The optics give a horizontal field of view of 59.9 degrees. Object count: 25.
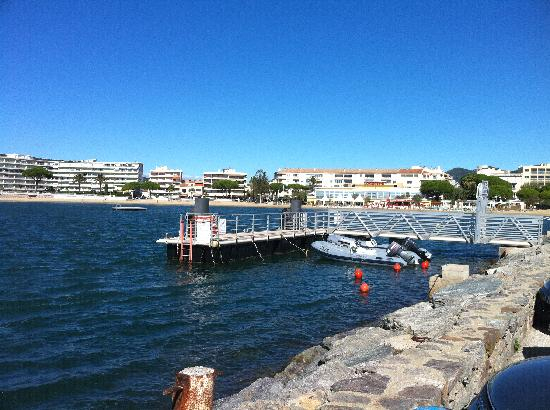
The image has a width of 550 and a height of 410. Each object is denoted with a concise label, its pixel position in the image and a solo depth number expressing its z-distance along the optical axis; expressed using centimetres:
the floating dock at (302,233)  2897
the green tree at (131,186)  17600
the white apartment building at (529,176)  17738
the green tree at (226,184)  17325
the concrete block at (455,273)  1827
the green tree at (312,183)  16725
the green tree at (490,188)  12299
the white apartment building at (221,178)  18362
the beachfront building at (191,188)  18725
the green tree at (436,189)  13362
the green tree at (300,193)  15060
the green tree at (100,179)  18512
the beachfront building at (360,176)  15575
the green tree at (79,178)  18050
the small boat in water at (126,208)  11761
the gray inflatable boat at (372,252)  2948
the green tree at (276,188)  16700
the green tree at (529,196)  12338
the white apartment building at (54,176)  18575
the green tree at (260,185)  16338
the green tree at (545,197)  12338
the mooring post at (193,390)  468
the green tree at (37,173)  17325
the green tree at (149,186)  17801
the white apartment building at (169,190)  19112
